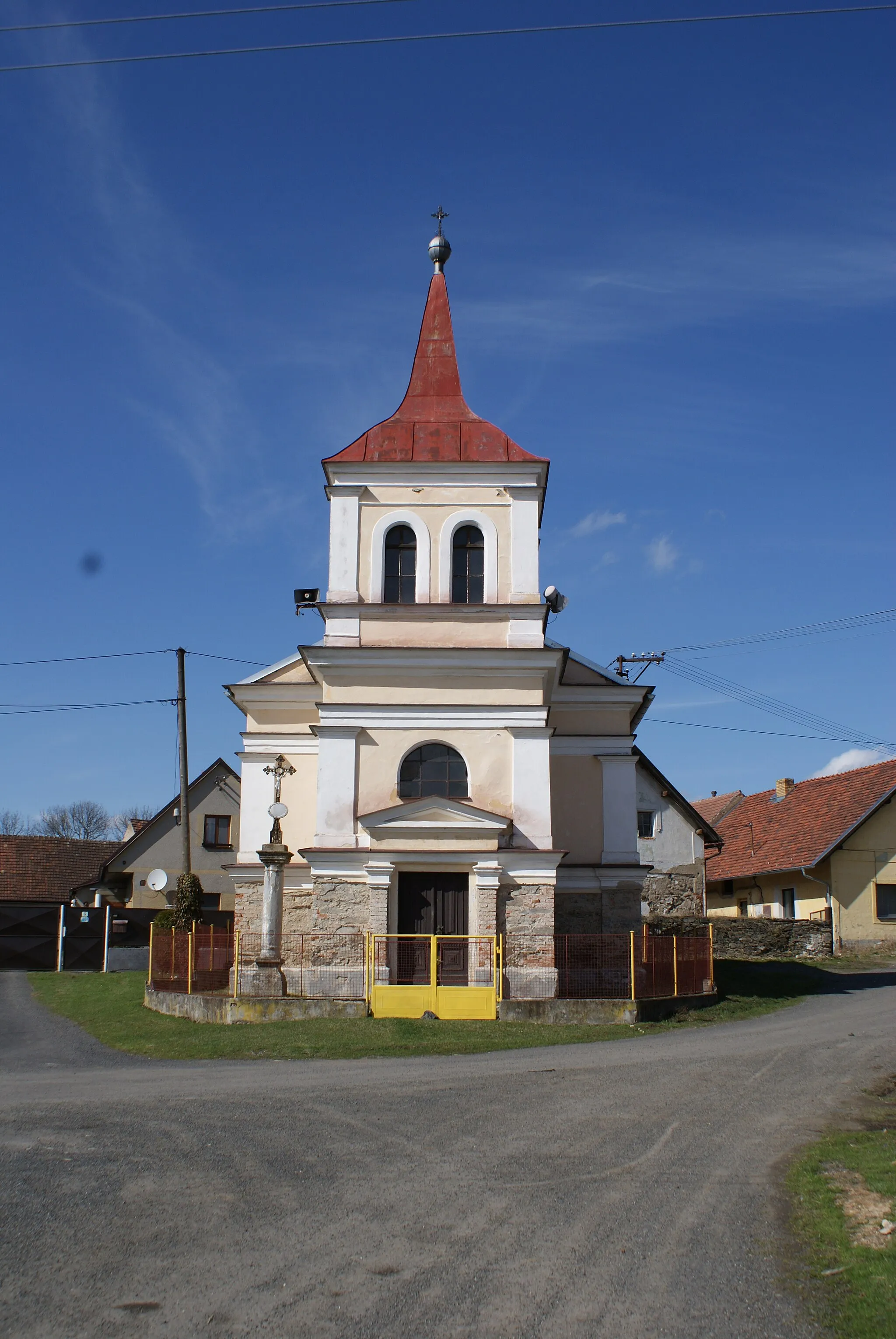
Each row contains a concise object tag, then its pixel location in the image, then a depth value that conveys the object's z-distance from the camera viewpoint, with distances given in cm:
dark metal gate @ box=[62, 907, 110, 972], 3753
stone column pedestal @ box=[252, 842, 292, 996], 2042
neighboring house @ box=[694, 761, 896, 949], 3500
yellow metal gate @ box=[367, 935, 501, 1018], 1938
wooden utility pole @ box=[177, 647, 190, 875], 3294
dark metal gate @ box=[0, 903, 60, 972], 3756
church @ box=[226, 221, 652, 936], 2158
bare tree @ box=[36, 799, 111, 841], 9944
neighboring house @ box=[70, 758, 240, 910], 4297
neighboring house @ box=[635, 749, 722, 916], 3944
